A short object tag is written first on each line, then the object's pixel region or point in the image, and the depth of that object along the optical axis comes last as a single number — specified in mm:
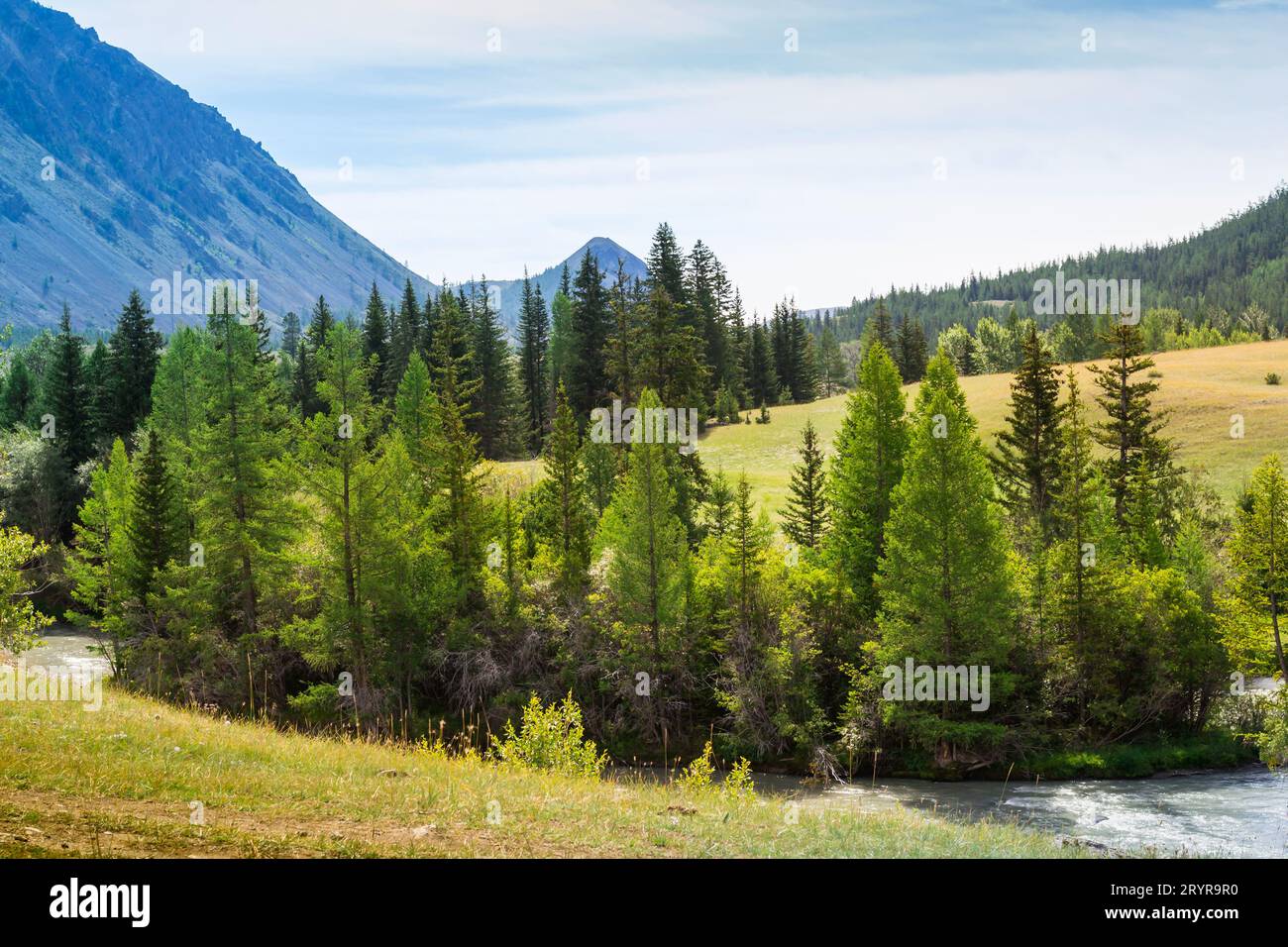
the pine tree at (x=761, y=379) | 116188
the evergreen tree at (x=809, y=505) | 56928
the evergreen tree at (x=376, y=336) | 100638
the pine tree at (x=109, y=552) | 51469
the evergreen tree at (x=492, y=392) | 94125
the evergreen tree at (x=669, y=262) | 92625
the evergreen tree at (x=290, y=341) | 177000
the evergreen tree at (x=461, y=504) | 49375
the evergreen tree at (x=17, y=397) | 91750
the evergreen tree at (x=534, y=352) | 108956
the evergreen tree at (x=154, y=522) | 51062
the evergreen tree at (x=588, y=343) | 88750
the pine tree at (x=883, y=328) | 123188
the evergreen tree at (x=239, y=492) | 48750
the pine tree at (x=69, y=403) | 79125
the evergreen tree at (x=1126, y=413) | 53406
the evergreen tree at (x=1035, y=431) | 53906
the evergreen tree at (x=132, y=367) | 80250
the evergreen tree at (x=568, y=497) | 47844
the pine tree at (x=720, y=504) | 53969
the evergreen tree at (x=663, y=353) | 57656
